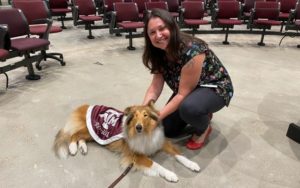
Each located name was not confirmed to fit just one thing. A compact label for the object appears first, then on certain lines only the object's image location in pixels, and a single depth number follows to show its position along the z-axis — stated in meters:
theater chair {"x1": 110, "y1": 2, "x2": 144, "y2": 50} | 4.94
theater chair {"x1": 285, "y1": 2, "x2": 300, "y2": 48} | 5.38
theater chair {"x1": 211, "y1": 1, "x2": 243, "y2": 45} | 5.38
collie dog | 1.84
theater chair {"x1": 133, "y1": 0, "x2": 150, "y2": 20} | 5.62
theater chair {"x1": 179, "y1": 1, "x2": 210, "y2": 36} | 5.36
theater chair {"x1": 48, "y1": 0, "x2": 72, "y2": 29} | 6.10
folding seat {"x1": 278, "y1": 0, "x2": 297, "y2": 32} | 5.92
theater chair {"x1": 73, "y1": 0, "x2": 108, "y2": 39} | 5.27
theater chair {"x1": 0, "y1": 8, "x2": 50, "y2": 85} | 3.35
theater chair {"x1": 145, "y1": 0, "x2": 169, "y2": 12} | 5.28
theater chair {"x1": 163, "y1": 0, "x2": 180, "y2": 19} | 5.84
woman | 1.77
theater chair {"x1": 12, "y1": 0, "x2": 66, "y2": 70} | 4.10
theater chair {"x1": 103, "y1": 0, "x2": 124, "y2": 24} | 5.54
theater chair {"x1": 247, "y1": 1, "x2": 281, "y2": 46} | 5.40
